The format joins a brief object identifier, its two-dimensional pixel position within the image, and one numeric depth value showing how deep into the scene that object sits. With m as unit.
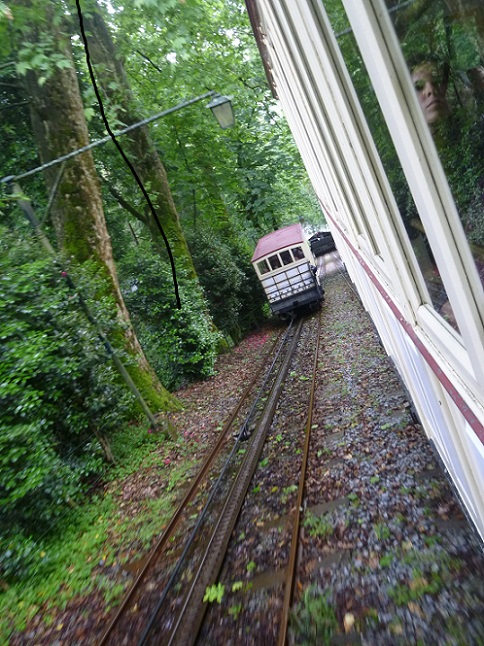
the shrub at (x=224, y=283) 18.05
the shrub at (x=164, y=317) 14.16
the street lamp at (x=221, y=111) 6.76
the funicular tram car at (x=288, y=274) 17.11
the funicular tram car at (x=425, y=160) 1.26
